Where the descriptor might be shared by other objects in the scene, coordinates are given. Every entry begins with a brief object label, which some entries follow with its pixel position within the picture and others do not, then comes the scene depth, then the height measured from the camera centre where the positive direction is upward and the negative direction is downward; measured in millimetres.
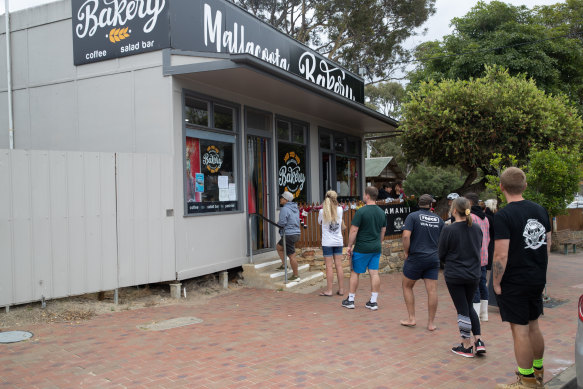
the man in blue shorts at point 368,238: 7047 -779
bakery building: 6457 +987
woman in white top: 7801 -817
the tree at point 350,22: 24375 +8749
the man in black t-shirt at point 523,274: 3963 -778
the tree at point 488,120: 10578 +1454
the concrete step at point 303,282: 8672 -1793
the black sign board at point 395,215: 11469 -740
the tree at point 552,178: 8209 +70
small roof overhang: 26022 +1129
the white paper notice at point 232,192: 9122 -52
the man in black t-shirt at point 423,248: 5902 -796
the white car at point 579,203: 24669 -1153
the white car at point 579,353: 3688 -1362
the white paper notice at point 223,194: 8874 -94
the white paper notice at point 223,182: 8922 +145
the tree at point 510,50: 16750 +4969
